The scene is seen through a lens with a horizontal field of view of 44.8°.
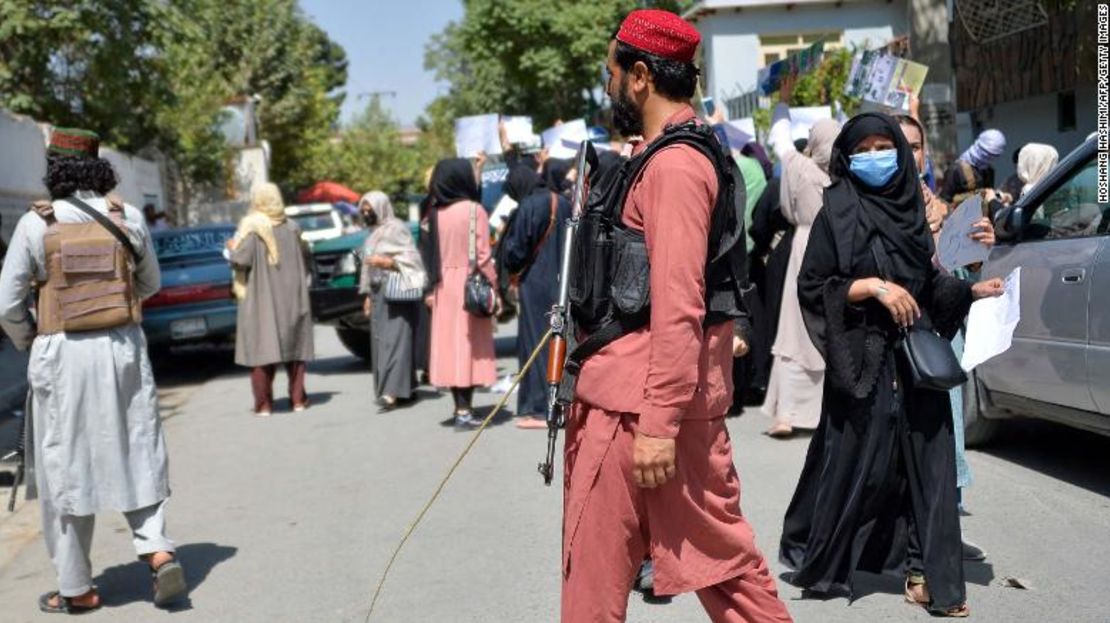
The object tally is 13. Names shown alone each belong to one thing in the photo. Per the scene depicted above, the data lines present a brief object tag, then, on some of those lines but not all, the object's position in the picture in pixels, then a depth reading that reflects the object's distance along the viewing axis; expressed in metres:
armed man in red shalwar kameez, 3.37
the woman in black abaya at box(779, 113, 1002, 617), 5.00
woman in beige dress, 8.14
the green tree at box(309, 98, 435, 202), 65.81
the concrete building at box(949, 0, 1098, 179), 16.84
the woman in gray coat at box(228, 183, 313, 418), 11.17
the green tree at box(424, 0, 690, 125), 42.97
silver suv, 6.55
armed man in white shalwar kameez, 5.49
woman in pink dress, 9.91
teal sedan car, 13.91
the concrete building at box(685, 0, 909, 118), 36.59
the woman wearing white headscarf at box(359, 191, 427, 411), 10.83
